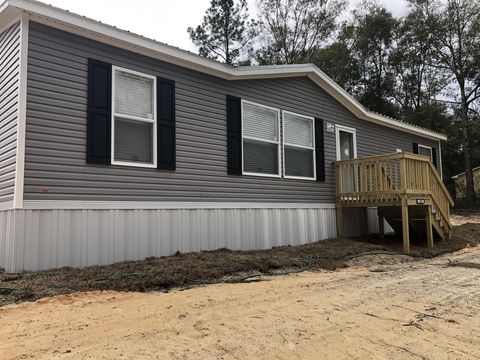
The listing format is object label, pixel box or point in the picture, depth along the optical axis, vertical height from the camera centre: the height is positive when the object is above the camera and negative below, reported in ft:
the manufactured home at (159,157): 19.45 +3.02
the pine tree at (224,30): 91.91 +38.39
